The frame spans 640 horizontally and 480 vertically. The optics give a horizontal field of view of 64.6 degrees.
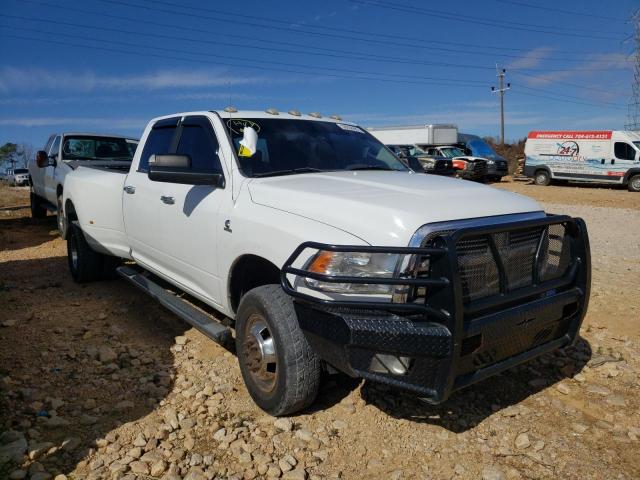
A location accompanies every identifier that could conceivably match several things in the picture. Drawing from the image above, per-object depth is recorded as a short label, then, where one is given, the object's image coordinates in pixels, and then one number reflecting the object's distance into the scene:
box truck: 27.92
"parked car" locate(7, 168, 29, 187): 38.16
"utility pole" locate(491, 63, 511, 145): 46.75
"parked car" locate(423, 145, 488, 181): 24.72
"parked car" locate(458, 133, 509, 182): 26.25
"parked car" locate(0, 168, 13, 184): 41.70
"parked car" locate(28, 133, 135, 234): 8.97
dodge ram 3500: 2.38
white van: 21.41
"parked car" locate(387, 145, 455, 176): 23.34
